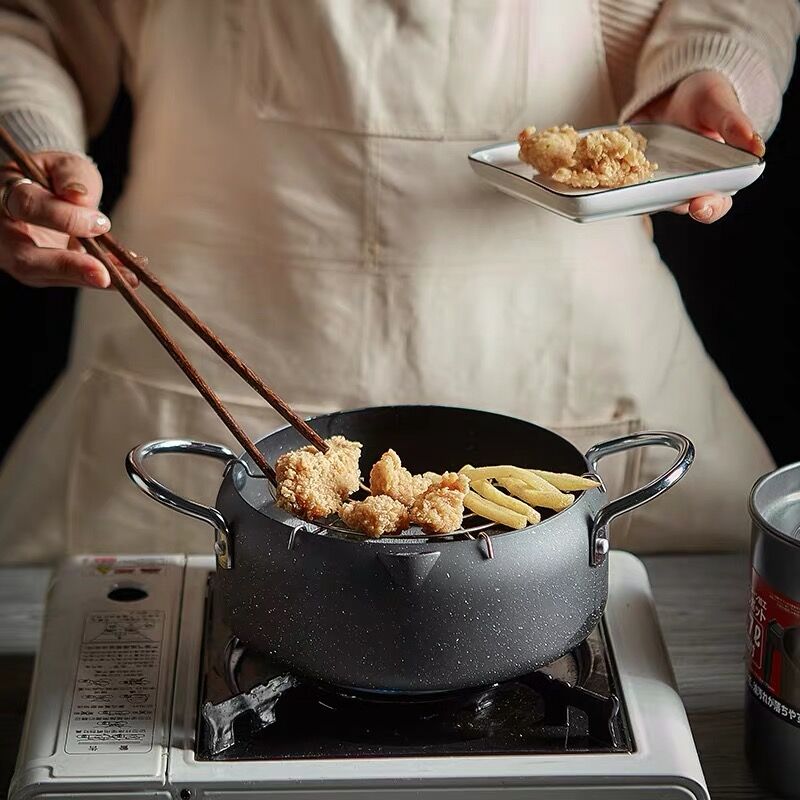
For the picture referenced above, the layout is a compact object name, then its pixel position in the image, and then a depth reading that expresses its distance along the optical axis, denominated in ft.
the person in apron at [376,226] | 4.81
